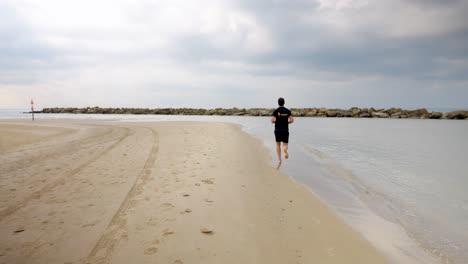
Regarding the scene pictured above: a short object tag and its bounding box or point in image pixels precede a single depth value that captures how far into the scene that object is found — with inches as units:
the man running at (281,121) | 422.6
